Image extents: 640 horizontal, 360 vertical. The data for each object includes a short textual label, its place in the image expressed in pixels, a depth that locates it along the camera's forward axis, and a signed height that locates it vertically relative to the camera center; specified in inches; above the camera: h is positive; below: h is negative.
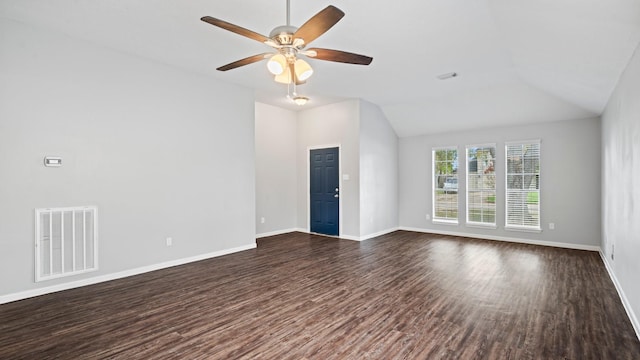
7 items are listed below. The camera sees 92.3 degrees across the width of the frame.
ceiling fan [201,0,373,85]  87.2 +44.7
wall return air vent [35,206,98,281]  138.6 -28.6
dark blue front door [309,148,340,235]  271.3 -9.2
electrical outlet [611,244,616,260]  152.6 -35.0
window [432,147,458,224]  282.0 -3.9
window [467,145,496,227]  261.4 -3.7
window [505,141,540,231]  241.3 -3.4
